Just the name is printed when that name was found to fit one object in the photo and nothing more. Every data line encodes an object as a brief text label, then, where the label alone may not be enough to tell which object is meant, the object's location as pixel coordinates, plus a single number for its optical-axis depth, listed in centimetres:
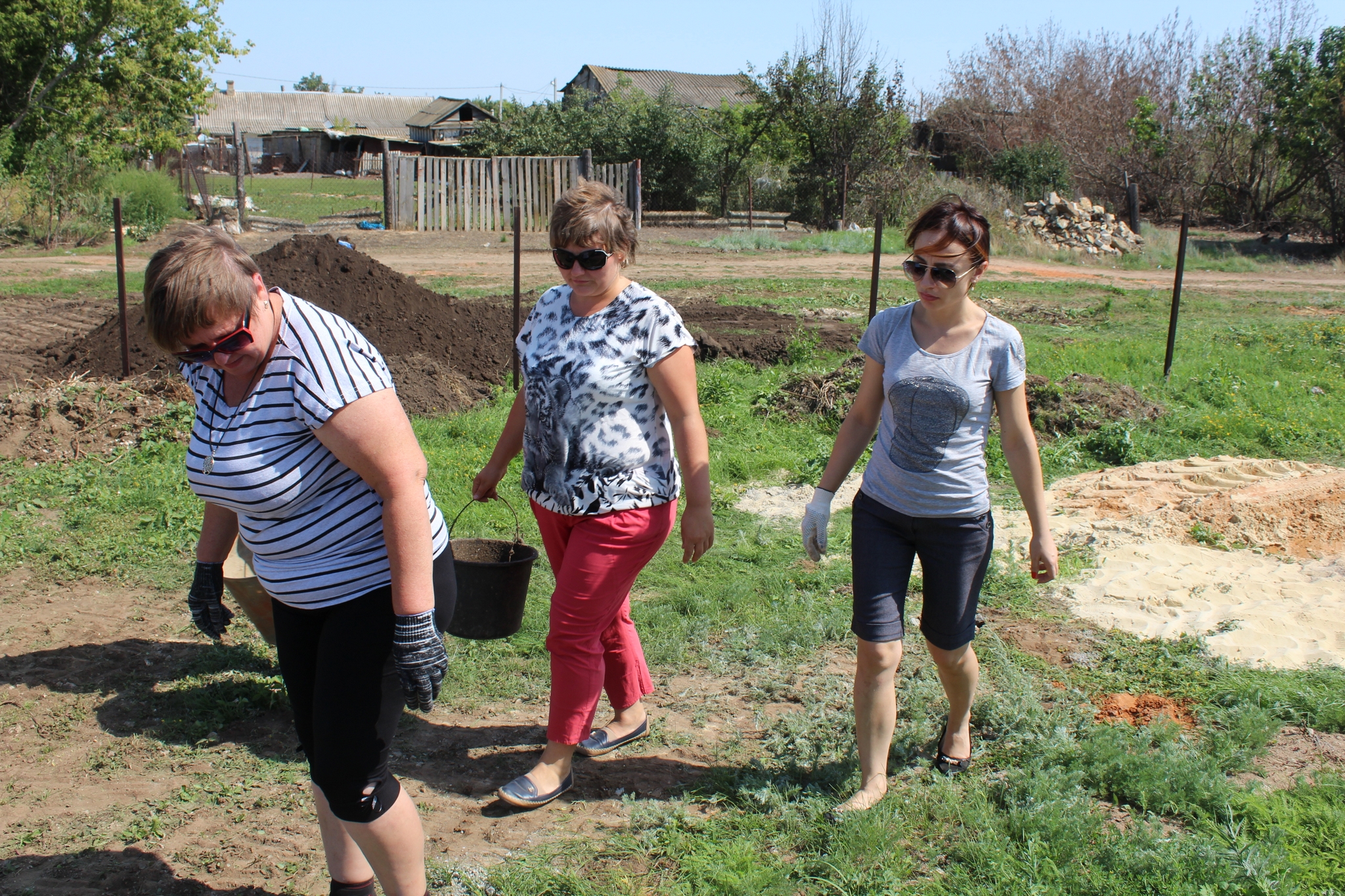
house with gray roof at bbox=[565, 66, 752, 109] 5259
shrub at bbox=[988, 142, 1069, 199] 2708
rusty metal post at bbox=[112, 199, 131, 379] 770
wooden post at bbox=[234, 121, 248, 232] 2121
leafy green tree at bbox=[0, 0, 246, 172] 2172
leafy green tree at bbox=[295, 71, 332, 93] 14662
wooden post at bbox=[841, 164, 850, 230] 2466
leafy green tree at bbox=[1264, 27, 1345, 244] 2367
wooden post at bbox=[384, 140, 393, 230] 2247
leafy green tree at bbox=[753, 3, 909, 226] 2702
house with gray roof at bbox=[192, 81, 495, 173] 5491
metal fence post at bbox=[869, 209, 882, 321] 858
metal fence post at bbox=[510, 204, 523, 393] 790
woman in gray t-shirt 281
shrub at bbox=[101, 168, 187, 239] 2061
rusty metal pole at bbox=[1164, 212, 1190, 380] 922
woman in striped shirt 197
